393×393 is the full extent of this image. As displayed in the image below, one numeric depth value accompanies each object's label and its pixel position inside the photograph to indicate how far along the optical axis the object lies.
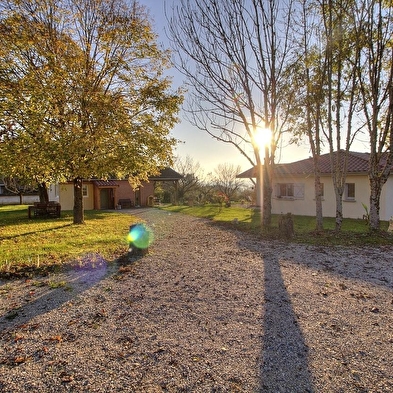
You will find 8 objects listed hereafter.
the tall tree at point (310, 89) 10.32
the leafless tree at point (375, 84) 9.55
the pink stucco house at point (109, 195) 25.59
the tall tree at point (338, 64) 9.78
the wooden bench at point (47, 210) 16.81
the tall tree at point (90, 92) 10.24
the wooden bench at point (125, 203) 26.22
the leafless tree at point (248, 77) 9.95
